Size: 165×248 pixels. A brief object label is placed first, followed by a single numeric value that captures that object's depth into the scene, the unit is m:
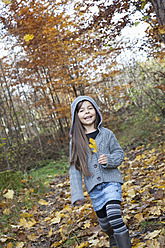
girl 1.98
